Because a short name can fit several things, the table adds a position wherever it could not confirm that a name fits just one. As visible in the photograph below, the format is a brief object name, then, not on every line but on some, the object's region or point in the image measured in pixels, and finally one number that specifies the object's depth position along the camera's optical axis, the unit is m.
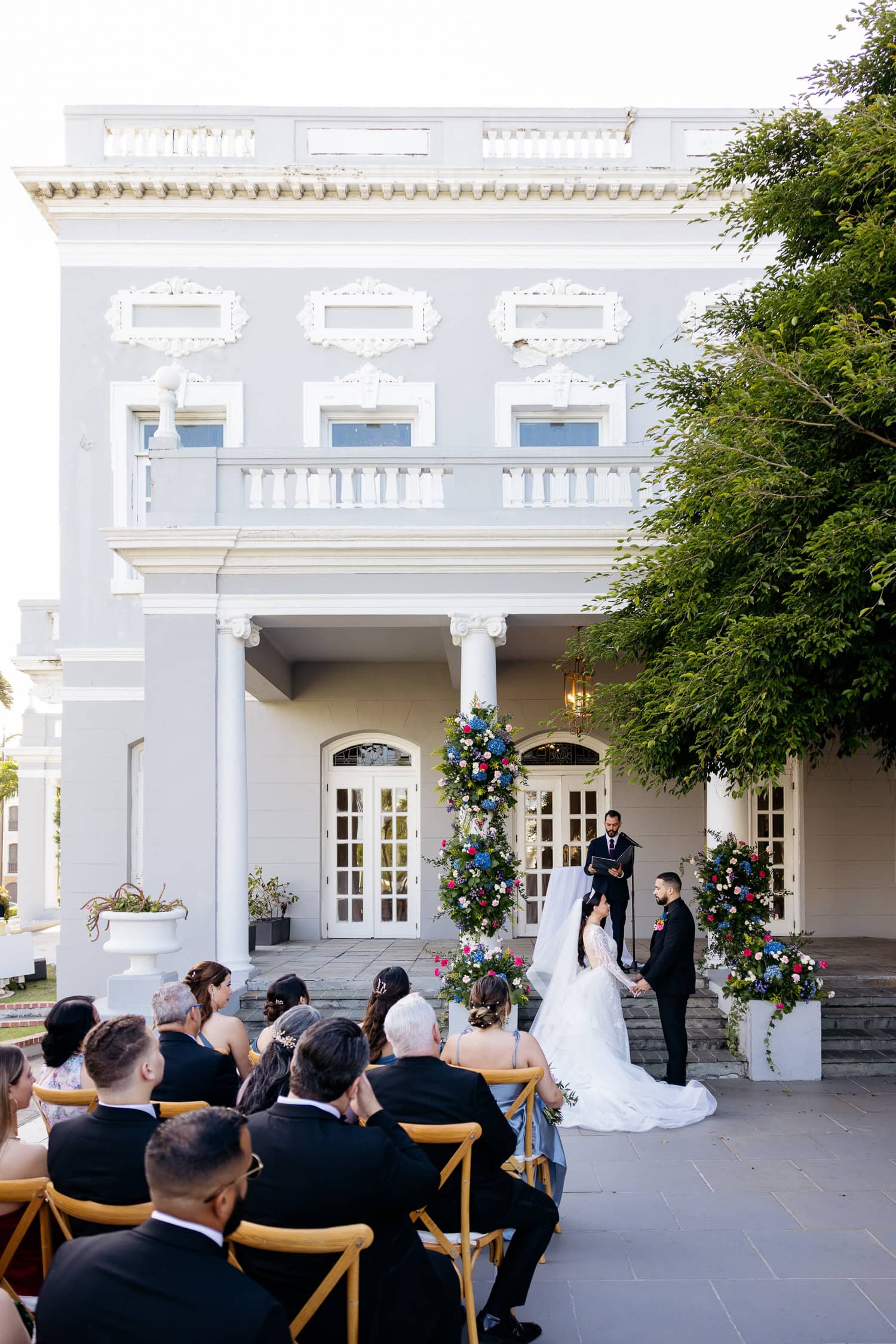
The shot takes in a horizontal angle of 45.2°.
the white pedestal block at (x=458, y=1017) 9.23
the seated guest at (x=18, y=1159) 3.42
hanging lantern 11.12
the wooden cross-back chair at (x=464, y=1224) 3.93
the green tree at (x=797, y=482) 6.72
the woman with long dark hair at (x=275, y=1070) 4.15
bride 7.59
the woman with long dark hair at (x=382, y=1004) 4.89
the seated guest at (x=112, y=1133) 3.30
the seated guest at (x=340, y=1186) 3.11
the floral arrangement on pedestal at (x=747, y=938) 9.02
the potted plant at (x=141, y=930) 9.62
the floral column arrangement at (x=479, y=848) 9.40
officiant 10.77
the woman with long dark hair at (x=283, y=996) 5.09
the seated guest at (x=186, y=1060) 4.54
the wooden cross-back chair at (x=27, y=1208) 3.28
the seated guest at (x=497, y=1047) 5.05
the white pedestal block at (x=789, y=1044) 8.93
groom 8.28
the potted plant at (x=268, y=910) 13.91
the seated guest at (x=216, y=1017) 5.45
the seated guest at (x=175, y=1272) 2.27
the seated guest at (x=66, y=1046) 4.59
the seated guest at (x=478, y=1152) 4.08
